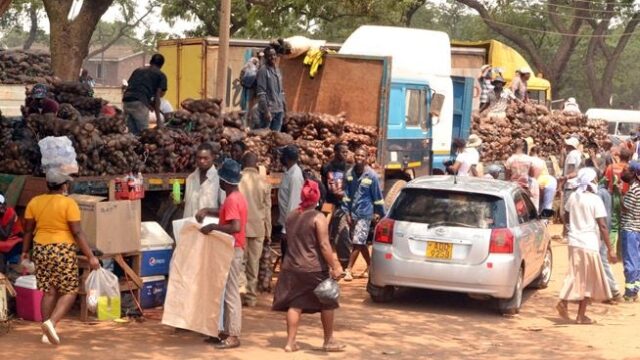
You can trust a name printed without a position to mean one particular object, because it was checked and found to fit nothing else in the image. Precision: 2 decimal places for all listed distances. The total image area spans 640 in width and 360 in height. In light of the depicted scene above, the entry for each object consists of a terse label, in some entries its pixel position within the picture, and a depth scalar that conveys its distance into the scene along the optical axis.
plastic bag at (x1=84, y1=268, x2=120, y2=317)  10.38
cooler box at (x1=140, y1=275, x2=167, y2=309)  11.55
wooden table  10.79
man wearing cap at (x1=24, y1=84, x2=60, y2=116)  11.97
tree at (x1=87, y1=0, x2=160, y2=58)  56.06
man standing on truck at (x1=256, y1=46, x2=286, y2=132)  15.34
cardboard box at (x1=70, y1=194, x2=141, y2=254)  10.80
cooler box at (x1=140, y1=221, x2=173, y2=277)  11.52
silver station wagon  11.81
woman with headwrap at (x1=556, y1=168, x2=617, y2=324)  11.96
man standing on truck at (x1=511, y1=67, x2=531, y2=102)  26.73
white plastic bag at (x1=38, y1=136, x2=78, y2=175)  11.01
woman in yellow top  9.36
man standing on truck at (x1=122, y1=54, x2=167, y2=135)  13.91
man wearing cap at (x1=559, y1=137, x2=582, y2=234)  18.55
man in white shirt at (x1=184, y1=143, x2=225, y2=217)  11.25
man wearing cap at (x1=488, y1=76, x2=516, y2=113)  24.42
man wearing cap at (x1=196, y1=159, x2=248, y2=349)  9.73
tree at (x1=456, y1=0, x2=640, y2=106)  47.38
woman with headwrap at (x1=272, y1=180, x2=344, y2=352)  9.52
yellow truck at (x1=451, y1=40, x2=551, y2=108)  26.61
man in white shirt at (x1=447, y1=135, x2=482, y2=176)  17.36
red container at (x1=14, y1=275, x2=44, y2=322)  10.67
